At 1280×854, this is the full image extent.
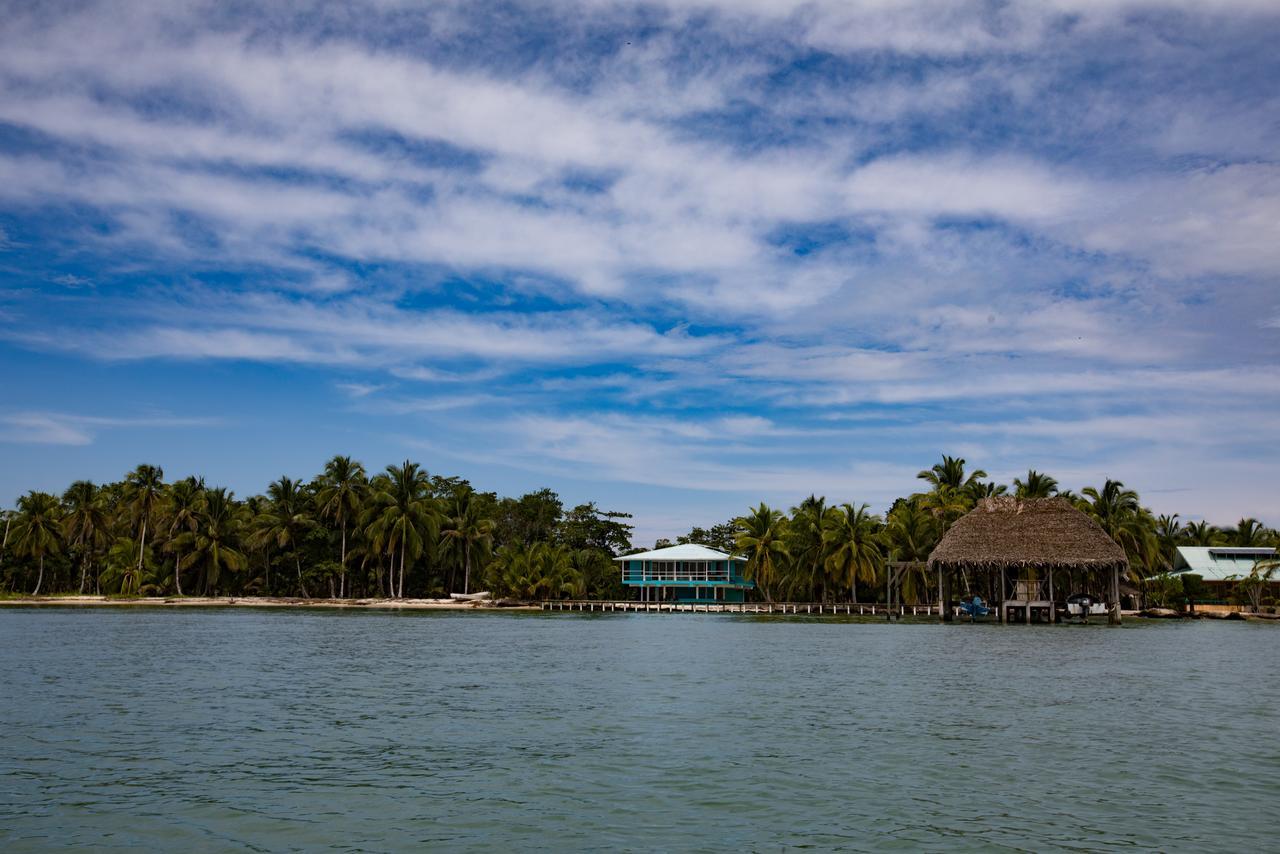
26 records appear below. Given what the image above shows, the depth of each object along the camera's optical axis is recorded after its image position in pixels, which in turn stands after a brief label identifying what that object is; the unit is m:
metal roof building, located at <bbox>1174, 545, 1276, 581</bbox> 72.94
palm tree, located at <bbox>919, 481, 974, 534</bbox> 67.62
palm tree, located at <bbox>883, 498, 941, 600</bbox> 69.56
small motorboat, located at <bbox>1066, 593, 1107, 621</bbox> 58.94
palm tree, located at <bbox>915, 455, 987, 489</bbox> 74.81
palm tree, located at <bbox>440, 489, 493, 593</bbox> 79.12
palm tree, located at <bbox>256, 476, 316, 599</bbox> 77.94
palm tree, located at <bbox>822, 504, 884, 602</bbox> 69.56
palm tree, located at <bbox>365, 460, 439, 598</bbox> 74.62
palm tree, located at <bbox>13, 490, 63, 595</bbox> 78.06
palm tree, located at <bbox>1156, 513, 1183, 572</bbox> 81.44
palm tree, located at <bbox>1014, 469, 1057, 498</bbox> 72.94
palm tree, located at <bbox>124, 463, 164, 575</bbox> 79.06
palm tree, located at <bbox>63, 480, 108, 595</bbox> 79.50
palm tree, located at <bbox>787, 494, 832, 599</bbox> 73.12
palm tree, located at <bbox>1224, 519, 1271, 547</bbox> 85.75
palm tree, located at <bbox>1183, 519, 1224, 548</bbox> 88.44
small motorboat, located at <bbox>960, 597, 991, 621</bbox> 59.66
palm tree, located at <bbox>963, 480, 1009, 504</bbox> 72.69
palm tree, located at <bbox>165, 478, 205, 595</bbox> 77.00
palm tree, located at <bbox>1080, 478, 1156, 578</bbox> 70.12
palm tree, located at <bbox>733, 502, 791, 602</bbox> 75.19
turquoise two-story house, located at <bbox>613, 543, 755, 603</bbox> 85.75
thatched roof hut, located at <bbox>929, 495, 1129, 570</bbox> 53.22
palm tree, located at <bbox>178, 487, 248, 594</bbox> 77.38
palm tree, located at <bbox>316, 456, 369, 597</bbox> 77.81
